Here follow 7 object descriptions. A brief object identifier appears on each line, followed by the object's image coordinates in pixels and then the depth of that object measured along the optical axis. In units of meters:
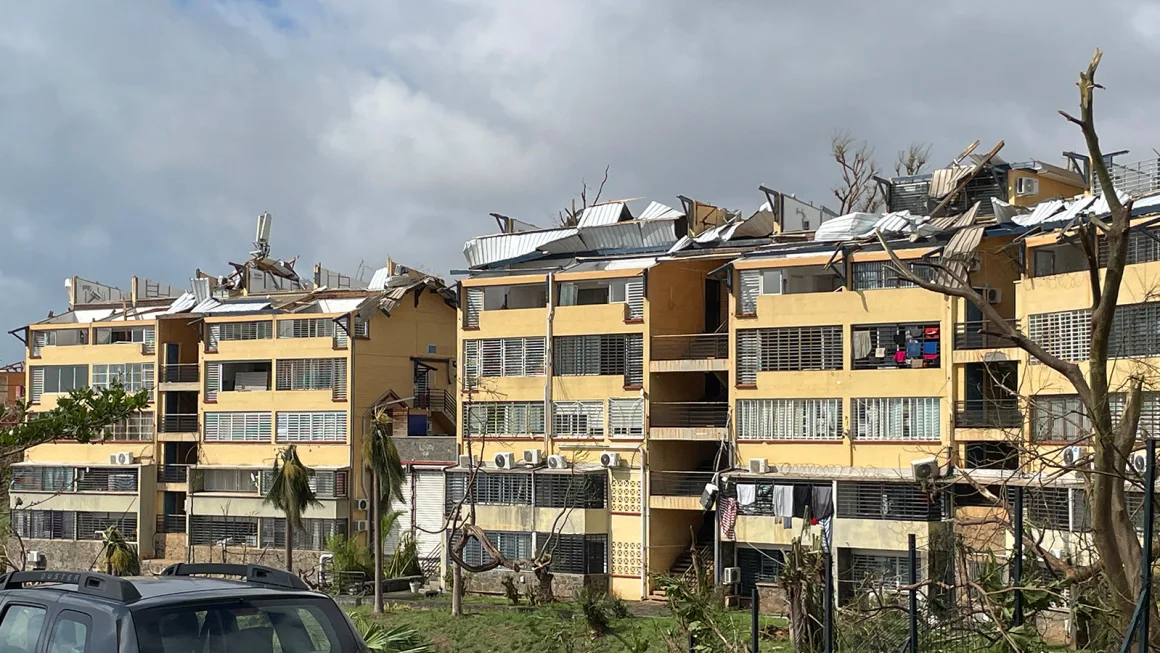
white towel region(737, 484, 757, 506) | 36.41
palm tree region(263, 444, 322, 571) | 41.72
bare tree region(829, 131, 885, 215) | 48.22
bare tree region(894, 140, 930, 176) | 49.12
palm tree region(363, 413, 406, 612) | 37.09
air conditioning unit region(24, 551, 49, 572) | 49.44
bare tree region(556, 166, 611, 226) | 50.20
